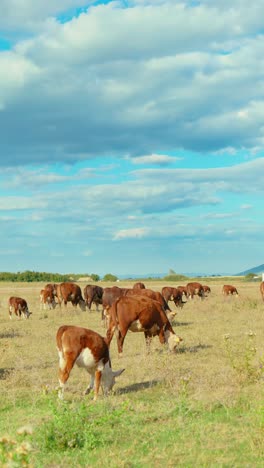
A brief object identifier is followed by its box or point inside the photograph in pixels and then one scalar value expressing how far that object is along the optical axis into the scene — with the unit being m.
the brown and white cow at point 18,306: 25.27
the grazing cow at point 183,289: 37.83
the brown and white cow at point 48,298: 31.00
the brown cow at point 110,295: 21.23
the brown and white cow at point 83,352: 8.81
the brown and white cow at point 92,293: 29.33
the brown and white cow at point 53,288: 32.59
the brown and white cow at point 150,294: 17.75
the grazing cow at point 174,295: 28.94
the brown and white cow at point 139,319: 13.39
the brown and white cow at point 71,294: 29.66
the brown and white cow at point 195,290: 36.62
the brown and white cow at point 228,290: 38.06
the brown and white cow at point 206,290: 41.53
